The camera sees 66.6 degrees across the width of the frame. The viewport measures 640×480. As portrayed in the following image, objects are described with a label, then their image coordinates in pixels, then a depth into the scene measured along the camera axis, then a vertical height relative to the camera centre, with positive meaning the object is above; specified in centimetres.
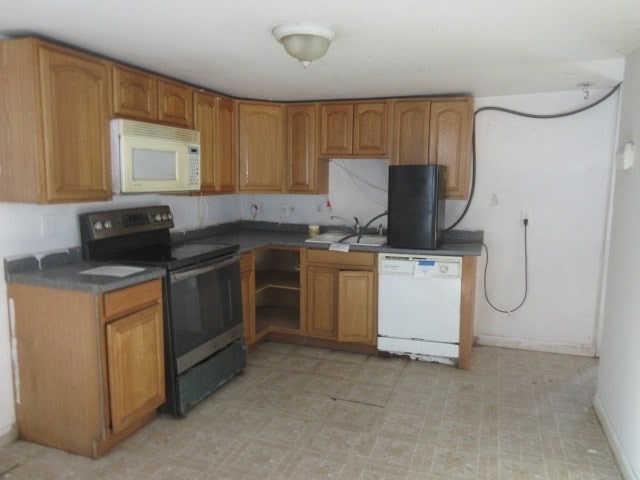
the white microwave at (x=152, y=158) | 280 +18
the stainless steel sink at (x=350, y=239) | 386 -42
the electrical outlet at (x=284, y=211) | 460 -22
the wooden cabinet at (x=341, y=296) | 374 -85
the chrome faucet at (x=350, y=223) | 430 -32
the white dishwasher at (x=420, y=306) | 354 -87
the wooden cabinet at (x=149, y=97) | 282 +55
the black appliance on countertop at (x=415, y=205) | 350 -12
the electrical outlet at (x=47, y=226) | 270 -23
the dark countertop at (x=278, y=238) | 359 -43
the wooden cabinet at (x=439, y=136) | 372 +41
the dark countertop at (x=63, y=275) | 234 -46
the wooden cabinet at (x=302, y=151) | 413 +31
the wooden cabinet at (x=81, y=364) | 236 -90
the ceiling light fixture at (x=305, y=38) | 218 +69
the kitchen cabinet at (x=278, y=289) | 410 -94
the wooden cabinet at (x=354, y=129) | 392 +48
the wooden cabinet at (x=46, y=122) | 232 +31
